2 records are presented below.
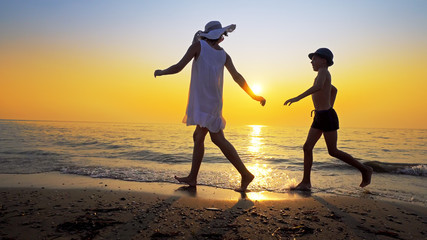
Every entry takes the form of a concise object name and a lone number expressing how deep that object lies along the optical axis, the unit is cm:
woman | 355
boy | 406
